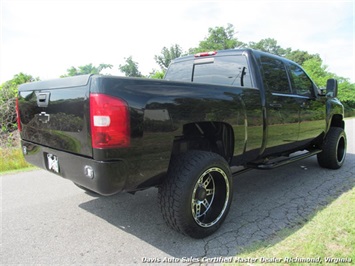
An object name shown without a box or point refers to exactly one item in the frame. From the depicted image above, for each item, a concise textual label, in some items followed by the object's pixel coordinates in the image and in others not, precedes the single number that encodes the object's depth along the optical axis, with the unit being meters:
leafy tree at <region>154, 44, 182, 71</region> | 43.31
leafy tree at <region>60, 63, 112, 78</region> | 27.51
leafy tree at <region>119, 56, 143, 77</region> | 39.84
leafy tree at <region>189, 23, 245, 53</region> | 40.91
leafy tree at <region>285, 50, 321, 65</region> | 57.09
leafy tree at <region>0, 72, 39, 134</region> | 9.73
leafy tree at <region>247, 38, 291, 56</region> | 69.12
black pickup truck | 2.18
